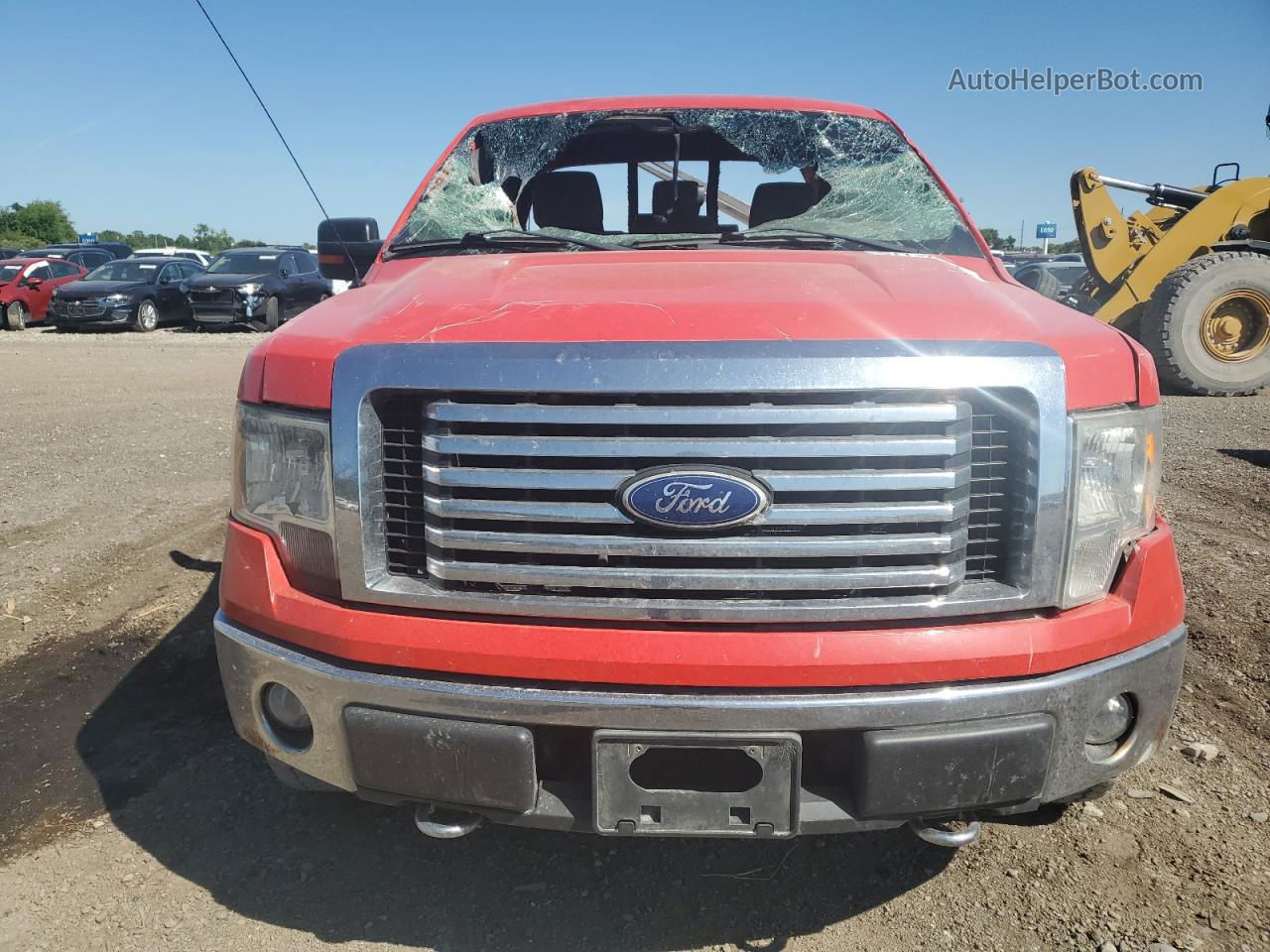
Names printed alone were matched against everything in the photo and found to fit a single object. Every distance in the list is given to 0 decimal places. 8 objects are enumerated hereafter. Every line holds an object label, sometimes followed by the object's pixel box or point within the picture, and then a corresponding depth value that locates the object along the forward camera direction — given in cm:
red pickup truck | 174
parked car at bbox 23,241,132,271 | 2592
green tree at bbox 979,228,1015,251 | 5128
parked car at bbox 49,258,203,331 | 1805
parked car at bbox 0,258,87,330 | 1931
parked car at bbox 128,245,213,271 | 2969
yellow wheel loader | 935
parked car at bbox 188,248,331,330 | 1773
